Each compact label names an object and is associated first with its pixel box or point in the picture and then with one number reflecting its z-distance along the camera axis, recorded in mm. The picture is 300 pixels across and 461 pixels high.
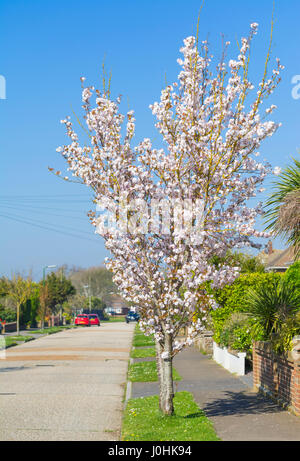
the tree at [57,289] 65562
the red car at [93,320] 66125
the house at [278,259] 45794
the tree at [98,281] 115688
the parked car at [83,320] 63719
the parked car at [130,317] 73375
